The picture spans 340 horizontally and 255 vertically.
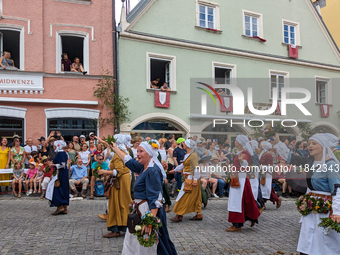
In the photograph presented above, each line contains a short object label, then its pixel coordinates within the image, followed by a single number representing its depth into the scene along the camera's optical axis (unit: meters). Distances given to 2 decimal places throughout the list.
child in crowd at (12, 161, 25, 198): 11.58
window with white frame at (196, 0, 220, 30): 17.89
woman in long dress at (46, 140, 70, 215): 8.68
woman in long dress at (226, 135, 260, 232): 6.92
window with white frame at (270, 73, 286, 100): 19.94
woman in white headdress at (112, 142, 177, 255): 4.23
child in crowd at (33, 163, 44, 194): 11.78
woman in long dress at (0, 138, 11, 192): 12.04
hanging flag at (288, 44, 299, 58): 20.31
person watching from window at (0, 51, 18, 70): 14.17
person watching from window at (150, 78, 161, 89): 16.53
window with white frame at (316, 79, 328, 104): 20.58
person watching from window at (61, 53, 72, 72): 15.11
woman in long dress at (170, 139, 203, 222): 8.16
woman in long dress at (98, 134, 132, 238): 6.53
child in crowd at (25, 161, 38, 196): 11.80
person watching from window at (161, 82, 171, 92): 16.58
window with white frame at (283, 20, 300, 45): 20.62
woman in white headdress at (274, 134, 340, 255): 4.46
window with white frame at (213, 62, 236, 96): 18.23
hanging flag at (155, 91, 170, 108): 16.33
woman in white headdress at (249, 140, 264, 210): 7.94
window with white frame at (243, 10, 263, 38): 19.28
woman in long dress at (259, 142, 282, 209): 6.53
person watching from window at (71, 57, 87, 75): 15.12
